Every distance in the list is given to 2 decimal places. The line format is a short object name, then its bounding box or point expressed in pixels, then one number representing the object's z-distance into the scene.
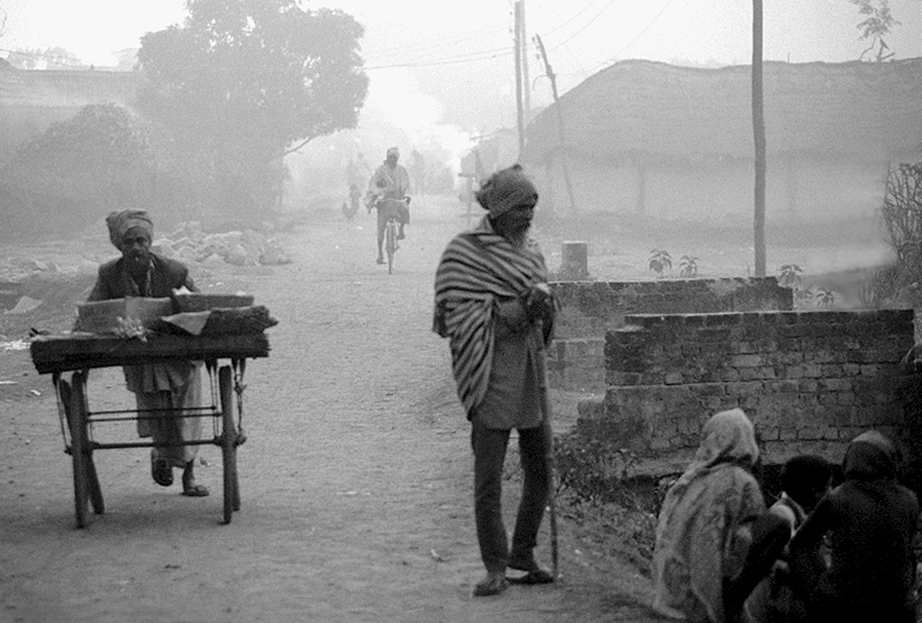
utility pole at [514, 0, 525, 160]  42.53
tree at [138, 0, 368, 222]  40.62
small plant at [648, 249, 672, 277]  24.37
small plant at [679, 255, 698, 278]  23.44
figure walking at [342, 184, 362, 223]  42.47
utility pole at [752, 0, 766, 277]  23.38
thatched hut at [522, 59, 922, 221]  39.50
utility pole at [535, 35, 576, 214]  38.69
